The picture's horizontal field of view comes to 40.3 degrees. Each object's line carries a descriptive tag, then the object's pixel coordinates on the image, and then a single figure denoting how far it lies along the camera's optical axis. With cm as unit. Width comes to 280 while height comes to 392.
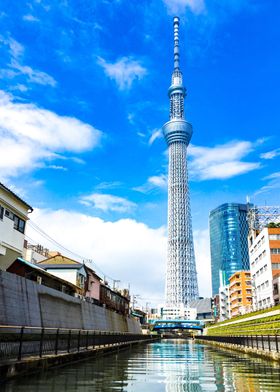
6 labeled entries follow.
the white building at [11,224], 2844
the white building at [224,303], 14025
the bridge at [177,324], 14338
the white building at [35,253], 6133
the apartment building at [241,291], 11303
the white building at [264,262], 7125
